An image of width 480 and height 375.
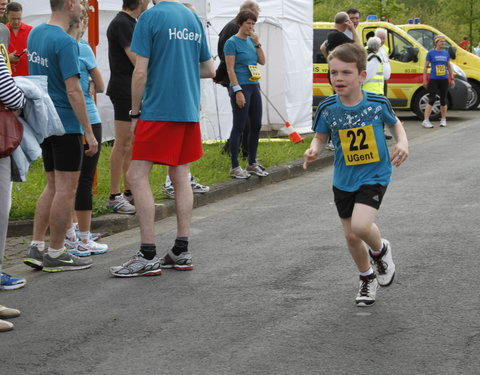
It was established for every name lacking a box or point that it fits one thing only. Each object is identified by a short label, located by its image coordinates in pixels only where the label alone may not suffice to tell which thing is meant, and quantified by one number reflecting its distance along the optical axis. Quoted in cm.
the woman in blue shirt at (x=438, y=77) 1877
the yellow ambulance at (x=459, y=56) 2181
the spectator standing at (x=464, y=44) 3364
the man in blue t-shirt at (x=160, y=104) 648
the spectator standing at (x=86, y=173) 729
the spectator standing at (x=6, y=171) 529
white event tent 1406
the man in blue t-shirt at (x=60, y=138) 654
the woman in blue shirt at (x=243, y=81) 1045
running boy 553
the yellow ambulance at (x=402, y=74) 2005
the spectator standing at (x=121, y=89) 825
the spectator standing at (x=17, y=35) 1045
